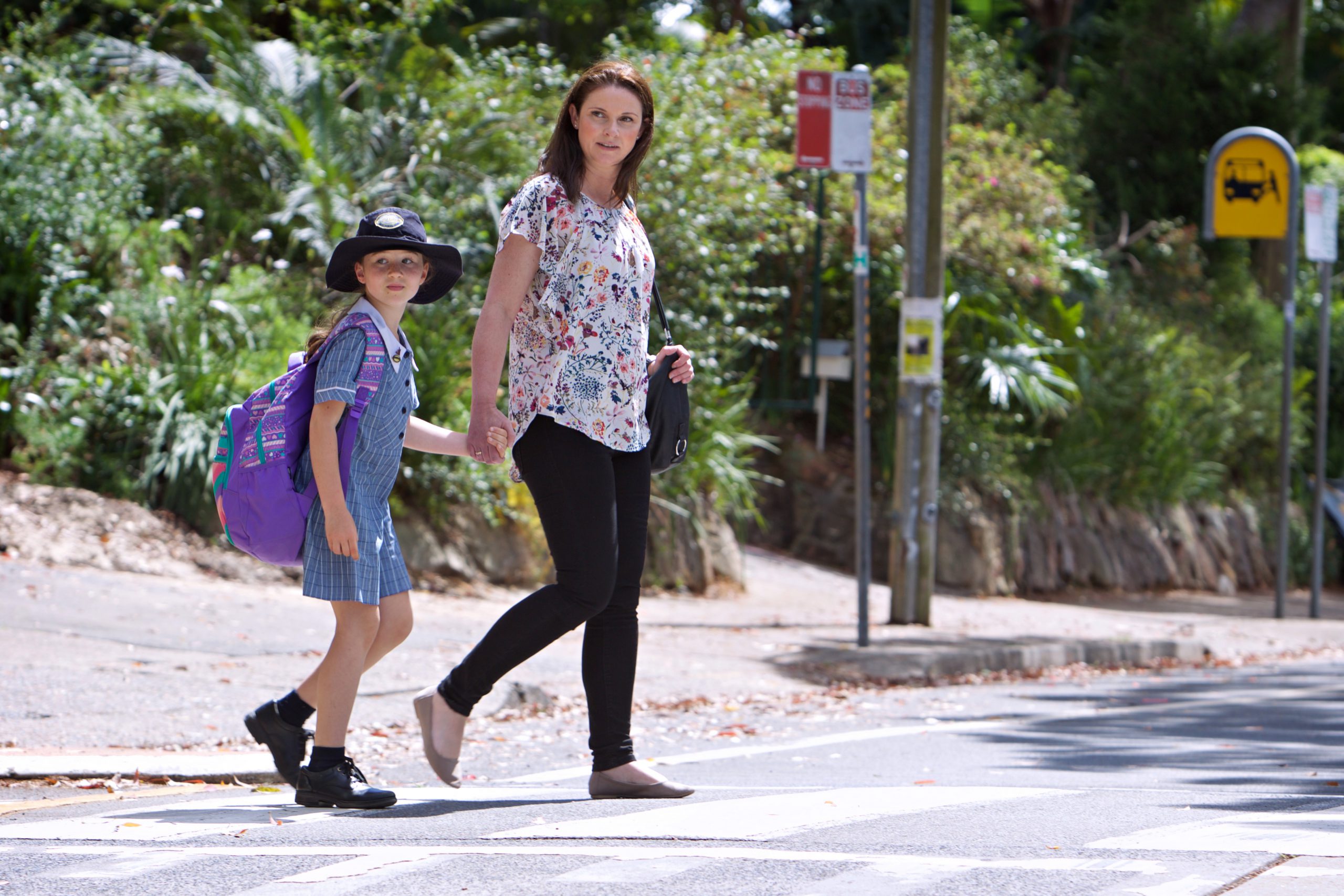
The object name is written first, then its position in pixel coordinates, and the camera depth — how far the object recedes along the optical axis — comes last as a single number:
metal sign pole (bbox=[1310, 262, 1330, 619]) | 25.67
